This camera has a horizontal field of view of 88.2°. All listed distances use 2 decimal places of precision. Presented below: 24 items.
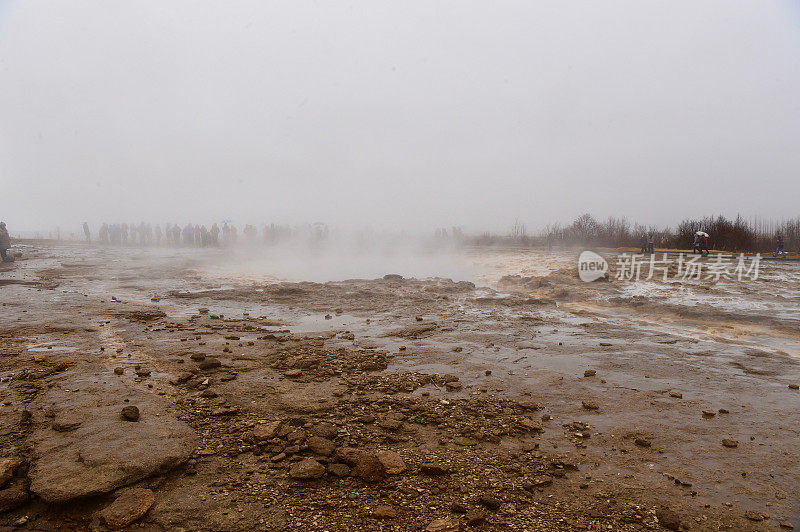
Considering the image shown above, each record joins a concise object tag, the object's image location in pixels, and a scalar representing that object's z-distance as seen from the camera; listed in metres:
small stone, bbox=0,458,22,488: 2.94
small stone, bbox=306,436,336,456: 3.52
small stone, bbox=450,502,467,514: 2.87
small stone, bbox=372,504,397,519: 2.79
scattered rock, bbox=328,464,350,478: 3.25
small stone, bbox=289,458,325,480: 3.18
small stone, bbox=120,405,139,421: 3.93
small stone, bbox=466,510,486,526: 2.75
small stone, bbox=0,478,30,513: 2.73
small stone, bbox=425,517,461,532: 2.69
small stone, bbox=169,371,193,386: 5.06
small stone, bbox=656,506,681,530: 2.84
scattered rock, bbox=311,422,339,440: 3.82
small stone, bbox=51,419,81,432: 3.70
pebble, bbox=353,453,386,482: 3.23
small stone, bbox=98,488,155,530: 2.63
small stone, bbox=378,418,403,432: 4.06
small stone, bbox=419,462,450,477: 3.32
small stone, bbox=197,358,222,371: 5.60
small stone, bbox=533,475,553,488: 3.25
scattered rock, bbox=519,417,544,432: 4.18
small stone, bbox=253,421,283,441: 3.75
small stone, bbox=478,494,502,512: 2.93
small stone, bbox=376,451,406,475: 3.31
